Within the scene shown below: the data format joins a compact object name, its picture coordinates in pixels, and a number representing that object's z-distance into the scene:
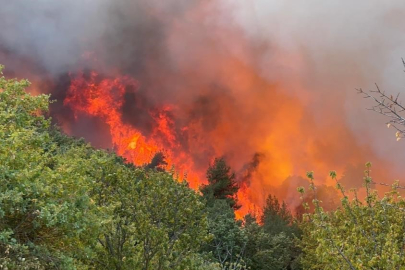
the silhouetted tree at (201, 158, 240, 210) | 55.84
